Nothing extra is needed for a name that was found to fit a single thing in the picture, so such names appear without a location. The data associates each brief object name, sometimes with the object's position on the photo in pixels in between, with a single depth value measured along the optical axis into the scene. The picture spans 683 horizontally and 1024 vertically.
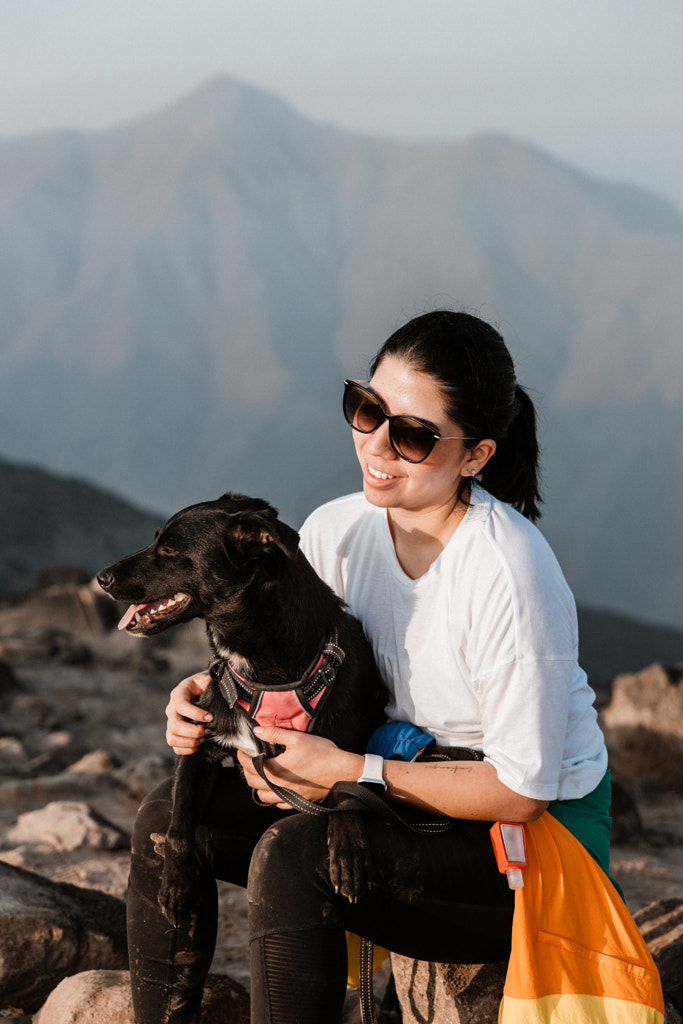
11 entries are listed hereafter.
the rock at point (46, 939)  2.50
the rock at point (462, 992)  2.08
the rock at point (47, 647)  7.80
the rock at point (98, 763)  5.21
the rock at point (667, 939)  2.31
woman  1.81
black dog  2.14
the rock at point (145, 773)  4.88
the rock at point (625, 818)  4.80
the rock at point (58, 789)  4.64
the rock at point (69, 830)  3.99
